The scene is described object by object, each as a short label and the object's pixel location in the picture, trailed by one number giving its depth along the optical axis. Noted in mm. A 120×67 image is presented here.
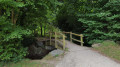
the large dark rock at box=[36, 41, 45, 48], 11150
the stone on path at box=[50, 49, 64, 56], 7338
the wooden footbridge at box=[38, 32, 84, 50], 9384
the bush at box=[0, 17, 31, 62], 5768
